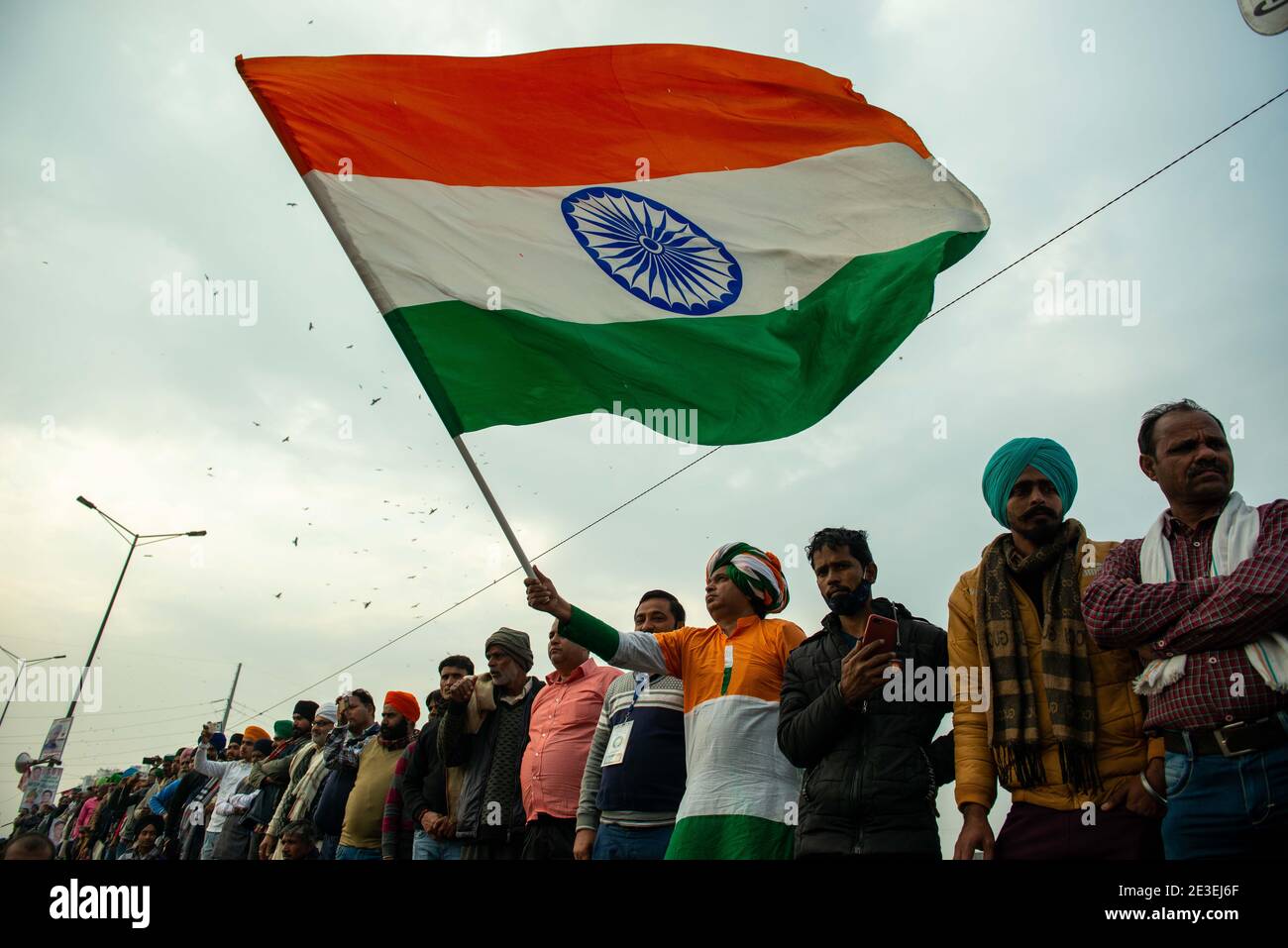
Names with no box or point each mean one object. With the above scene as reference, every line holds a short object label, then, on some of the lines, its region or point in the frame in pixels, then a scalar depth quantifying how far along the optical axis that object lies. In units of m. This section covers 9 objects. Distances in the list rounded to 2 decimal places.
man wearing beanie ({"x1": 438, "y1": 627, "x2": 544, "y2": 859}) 5.73
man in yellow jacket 3.04
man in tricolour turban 4.00
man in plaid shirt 2.59
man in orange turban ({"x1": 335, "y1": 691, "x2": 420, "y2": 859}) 7.27
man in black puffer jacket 3.48
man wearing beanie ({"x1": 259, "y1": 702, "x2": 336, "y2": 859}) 8.17
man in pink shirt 5.25
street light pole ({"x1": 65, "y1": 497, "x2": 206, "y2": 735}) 22.69
